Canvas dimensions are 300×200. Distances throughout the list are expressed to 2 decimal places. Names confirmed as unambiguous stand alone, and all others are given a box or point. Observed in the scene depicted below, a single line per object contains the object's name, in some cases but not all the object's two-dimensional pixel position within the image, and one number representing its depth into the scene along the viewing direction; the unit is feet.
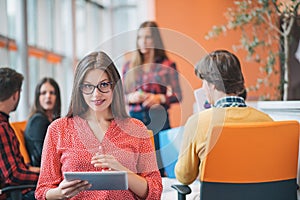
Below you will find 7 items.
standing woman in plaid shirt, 10.94
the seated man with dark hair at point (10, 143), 8.38
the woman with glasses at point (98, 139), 5.91
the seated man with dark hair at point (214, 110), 6.88
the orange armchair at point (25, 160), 8.00
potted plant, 13.08
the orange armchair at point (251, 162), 6.14
